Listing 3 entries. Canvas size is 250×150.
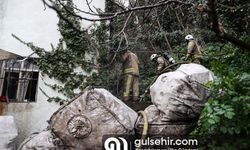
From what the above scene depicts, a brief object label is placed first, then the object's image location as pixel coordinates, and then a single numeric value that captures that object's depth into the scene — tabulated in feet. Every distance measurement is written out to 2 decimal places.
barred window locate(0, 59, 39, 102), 26.02
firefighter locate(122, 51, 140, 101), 25.18
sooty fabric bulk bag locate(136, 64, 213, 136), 12.87
